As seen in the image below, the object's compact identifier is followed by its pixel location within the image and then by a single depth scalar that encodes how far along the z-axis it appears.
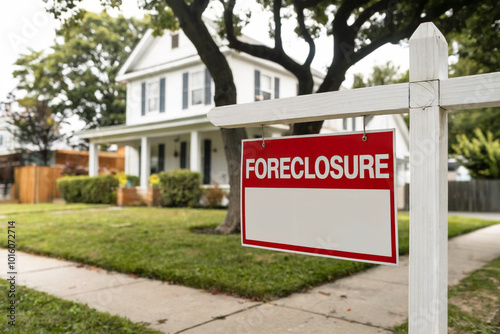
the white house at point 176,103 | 16.62
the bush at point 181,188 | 14.70
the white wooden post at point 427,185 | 1.72
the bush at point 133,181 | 17.98
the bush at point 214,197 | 14.62
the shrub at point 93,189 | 16.67
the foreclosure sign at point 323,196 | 1.91
